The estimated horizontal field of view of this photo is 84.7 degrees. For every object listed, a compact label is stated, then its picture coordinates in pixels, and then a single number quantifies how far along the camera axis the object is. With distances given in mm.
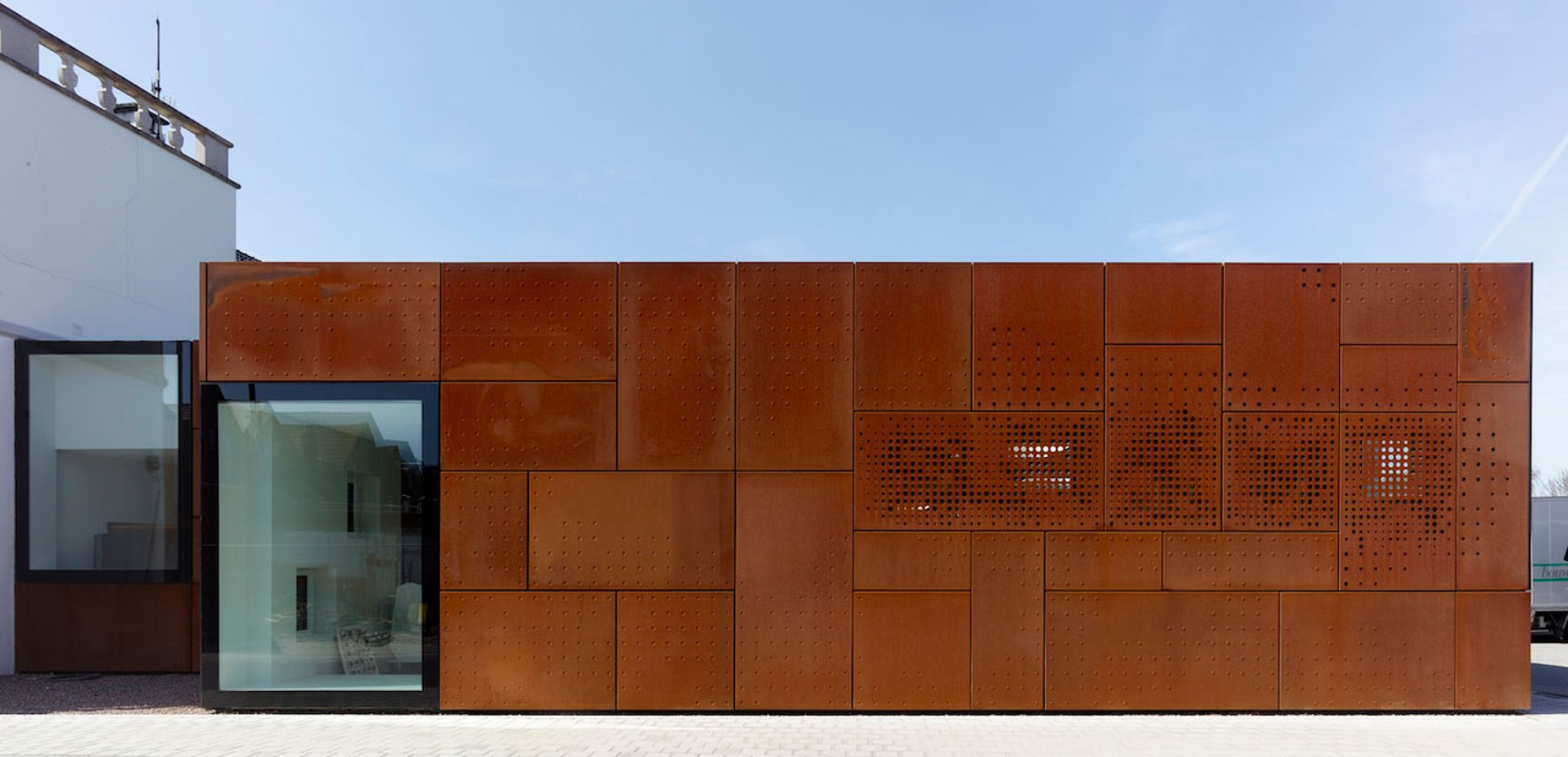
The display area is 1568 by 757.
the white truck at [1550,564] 15133
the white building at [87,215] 9312
